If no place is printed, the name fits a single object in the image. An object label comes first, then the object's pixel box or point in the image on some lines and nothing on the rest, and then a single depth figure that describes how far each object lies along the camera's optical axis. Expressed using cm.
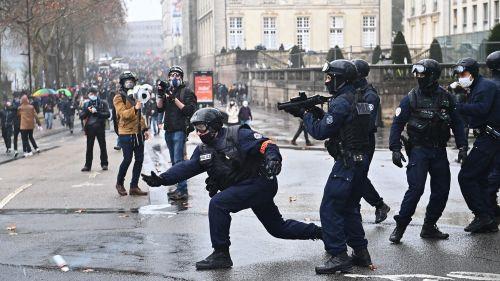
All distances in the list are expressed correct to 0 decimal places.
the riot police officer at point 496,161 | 1844
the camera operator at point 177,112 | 2340
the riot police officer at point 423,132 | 1713
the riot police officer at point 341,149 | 1466
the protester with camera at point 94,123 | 3189
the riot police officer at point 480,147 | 1801
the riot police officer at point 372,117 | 1748
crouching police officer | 1493
